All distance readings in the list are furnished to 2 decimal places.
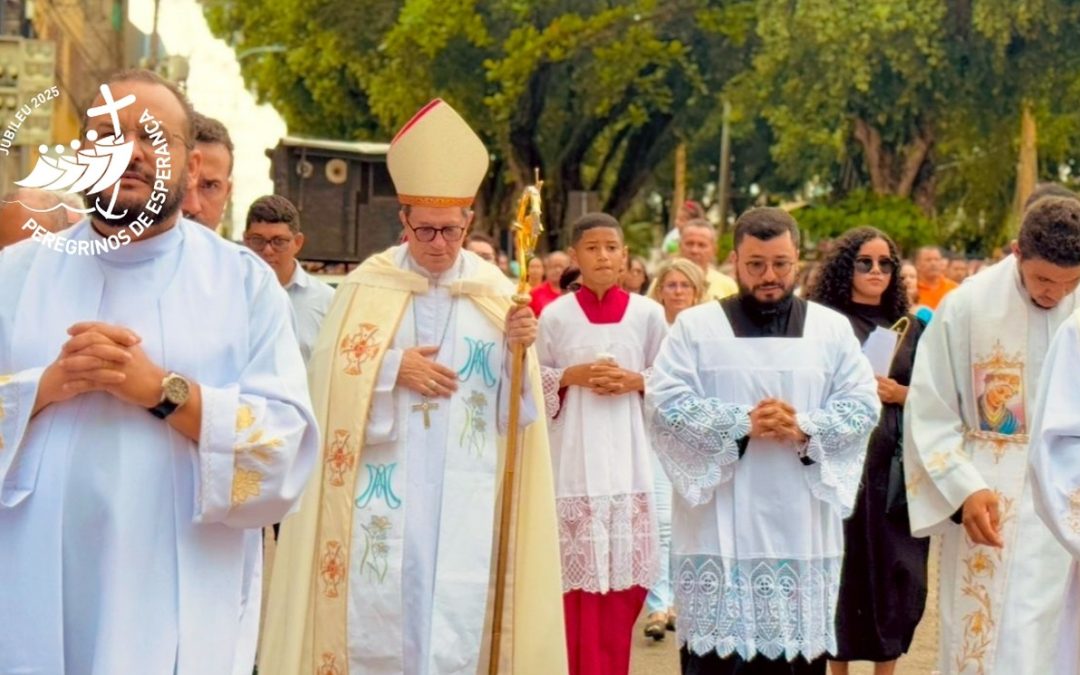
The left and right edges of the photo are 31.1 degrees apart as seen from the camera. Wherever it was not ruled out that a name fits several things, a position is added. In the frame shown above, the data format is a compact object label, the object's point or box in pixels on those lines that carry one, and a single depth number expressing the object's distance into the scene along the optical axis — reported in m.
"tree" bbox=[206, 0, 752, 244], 33.34
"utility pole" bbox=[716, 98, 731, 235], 48.53
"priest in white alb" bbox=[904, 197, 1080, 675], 6.57
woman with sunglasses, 8.24
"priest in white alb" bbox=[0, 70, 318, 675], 4.32
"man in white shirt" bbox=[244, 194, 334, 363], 8.25
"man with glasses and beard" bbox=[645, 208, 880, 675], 6.80
